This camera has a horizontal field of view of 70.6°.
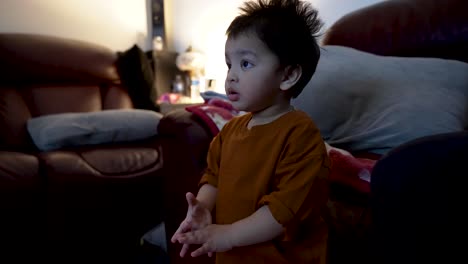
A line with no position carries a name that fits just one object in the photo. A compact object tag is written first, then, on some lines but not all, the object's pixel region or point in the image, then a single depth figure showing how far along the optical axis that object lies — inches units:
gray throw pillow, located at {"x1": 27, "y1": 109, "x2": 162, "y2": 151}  57.7
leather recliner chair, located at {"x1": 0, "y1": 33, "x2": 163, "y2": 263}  47.6
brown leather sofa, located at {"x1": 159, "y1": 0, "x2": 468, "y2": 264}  27.6
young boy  21.0
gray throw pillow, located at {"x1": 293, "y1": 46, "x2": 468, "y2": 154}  35.5
